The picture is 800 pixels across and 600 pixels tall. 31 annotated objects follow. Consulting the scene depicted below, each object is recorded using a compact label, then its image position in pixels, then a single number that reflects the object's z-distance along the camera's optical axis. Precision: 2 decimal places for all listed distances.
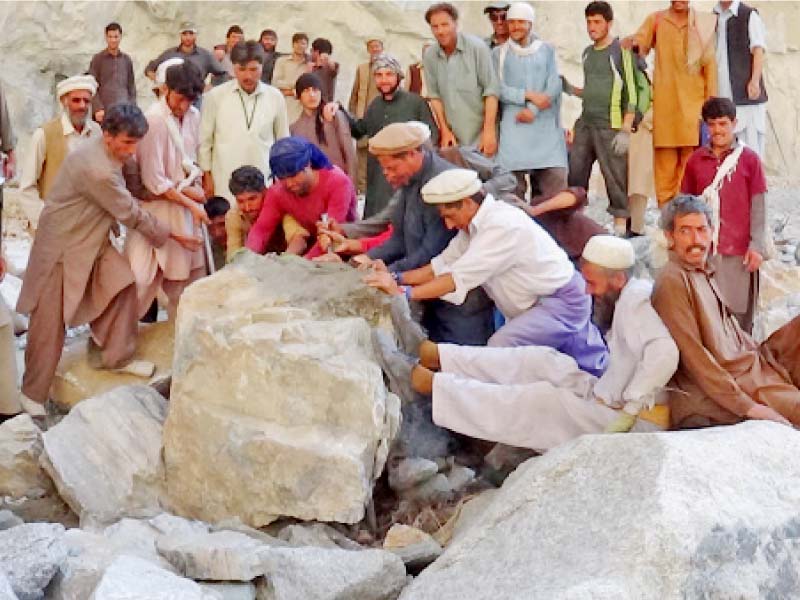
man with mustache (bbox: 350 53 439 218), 7.41
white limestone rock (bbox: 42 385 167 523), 5.41
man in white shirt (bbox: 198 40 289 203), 7.48
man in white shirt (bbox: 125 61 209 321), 6.64
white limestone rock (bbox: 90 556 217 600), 3.35
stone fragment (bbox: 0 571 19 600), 3.23
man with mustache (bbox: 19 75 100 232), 7.16
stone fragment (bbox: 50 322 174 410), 6.86
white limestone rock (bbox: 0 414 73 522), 5.61
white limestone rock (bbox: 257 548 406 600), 3.83
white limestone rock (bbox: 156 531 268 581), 3.82
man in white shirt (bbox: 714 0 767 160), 7.80
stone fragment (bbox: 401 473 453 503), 5.20
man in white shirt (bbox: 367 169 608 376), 5.28
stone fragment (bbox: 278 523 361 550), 4.81
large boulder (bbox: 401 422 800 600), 3.22
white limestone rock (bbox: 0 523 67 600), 3.55
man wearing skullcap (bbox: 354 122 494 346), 5.66
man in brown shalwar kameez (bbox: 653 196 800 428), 4.60
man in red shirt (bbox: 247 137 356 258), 6.22
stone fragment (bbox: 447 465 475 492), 5.29
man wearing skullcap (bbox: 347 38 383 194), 10.30
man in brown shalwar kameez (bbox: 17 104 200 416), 6.38
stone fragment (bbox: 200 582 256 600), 3.78
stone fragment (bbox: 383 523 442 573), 4.22
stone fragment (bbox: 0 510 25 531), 5.03
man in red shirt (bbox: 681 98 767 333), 6.24
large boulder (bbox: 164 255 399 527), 4.89
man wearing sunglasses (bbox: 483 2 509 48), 8.05
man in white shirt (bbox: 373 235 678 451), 4.66
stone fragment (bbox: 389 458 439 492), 5.20
